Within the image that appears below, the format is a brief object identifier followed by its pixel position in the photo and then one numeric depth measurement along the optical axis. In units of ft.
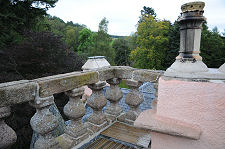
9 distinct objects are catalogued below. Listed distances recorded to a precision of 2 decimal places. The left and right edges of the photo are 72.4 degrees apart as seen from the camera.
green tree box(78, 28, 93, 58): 137.80
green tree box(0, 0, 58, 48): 39.37
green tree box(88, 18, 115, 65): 106.73
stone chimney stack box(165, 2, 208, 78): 4.95
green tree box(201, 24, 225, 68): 73.61
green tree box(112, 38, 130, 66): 128.47
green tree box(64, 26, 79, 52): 145.18
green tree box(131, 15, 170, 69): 75.92
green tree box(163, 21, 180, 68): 74.84
